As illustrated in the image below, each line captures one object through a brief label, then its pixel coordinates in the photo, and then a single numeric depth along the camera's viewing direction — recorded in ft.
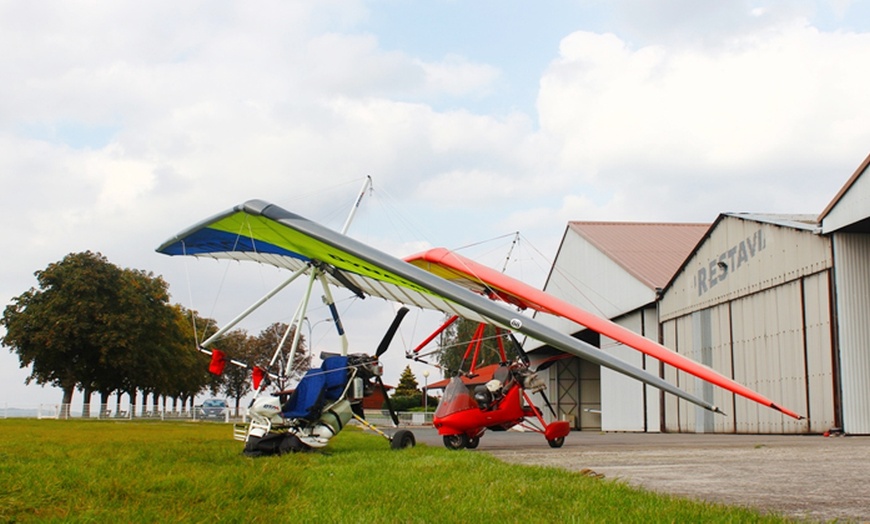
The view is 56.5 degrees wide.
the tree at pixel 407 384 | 259.00
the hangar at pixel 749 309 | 54.60
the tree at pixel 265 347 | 207.49
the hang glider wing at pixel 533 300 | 40.32
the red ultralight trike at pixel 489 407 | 41.83
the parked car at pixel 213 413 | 169.09
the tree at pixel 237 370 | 207.16
